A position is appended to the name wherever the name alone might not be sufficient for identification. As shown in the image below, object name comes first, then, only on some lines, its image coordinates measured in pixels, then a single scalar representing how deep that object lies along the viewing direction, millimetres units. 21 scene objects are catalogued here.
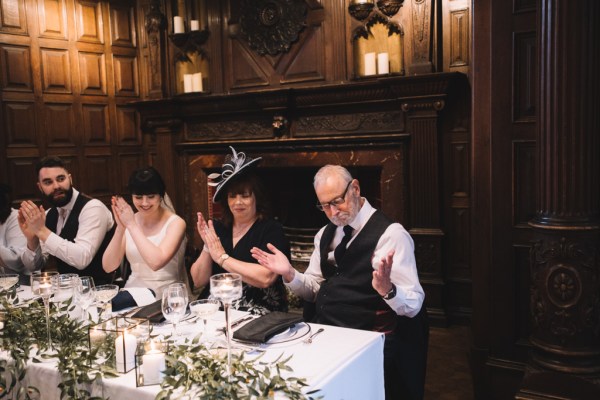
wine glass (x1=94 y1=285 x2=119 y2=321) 2018
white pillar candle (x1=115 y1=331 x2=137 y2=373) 1646
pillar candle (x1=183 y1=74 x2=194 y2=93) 5363
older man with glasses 2303
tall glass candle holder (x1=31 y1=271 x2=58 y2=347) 1904
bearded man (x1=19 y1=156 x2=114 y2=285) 3168
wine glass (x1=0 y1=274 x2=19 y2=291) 2318
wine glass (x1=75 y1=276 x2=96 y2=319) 1948
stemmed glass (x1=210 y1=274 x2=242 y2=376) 1688
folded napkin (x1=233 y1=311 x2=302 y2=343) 1812
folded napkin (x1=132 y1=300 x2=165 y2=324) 2088
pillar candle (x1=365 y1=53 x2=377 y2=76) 4465
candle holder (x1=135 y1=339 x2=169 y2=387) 1562
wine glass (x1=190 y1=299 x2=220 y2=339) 1775
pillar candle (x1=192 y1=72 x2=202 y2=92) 5332
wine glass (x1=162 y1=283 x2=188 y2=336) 1773
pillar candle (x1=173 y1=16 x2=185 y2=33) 5293
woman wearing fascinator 2582
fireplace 4250
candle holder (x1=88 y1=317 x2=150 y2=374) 1652
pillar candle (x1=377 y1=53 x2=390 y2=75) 4410
